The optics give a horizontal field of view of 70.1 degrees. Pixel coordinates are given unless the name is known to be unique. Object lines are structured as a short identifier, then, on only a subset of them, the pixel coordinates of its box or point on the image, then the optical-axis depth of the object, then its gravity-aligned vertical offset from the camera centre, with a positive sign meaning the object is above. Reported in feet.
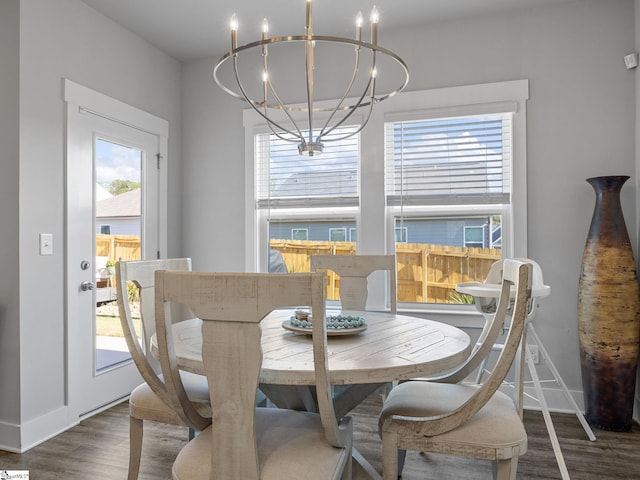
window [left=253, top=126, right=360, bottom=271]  11.51 +1.34
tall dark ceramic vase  8.59 -1.37
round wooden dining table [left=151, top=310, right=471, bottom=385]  4.39 -1.19
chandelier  11.16 +4.35
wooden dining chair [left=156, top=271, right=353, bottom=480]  3.66 -1.02
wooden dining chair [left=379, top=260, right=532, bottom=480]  4.70 -1.97
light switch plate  8.55 +0.07
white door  9.26 +0.36
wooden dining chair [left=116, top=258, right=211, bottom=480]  5.49 -1.70
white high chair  7.34 -1.05
